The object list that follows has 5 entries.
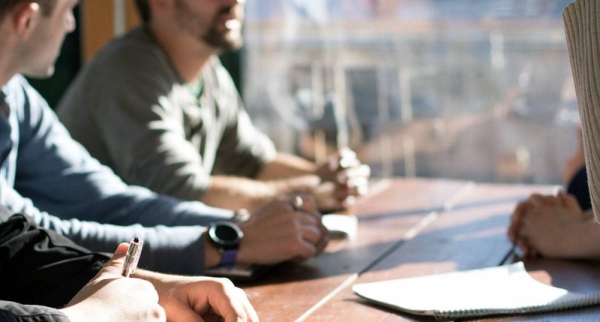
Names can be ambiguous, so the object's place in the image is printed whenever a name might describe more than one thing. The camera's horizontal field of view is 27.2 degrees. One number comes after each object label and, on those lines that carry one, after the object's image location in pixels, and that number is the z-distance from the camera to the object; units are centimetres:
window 331
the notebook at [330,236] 153
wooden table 139
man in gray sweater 204
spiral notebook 135
